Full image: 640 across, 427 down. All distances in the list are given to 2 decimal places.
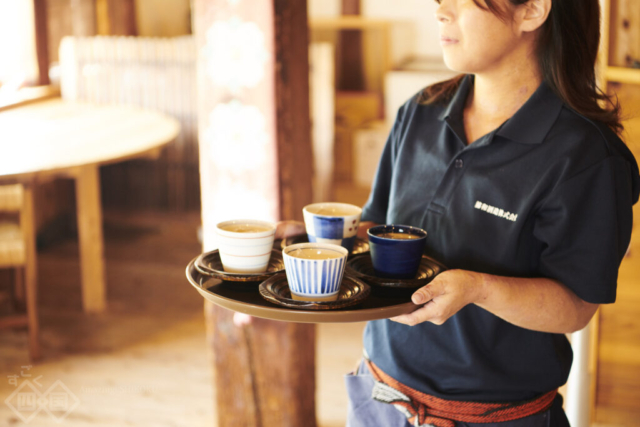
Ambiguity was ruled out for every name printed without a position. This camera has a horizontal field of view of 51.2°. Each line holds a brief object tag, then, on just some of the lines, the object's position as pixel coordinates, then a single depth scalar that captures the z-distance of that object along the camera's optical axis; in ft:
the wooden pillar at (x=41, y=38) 11.02
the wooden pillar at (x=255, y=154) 5.96
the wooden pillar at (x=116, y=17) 15.71
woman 3.47
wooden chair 8.80
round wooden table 6.38
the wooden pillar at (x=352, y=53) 21.54
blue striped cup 3.39
